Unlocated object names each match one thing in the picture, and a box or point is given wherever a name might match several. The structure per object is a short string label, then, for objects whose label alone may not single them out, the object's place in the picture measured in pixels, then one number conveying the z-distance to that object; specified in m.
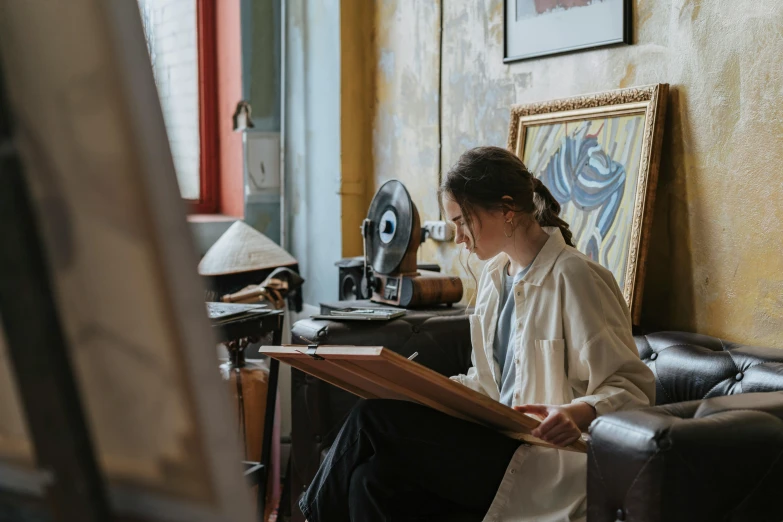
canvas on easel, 0.41
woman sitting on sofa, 1.79
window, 4.80
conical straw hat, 3.71
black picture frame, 2.57
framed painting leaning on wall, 2.44
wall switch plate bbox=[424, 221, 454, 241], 3.55
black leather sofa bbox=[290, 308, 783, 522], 1.35
